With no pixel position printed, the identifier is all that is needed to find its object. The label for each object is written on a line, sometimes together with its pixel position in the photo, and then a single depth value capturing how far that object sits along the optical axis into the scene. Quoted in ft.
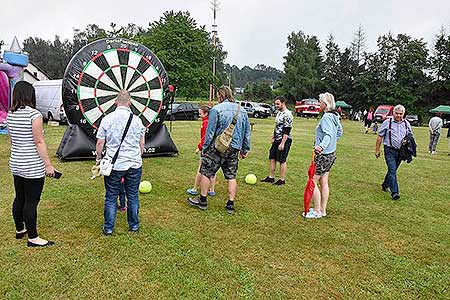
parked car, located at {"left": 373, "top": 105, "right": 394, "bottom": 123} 97.57
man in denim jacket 16.38
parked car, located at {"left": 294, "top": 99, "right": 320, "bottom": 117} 118.21
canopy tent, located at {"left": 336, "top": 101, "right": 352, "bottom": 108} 139.80
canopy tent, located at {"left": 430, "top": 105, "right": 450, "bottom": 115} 116.32
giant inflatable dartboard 25.29
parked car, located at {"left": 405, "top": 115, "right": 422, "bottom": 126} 121.29
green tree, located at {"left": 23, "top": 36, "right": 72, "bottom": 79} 209.77
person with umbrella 15.98
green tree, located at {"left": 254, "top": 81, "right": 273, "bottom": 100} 182.39
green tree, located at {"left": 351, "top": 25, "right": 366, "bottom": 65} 172.02
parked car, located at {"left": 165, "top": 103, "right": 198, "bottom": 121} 79.82
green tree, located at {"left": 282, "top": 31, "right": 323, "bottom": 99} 165.89
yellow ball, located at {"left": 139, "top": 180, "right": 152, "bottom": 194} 19.90
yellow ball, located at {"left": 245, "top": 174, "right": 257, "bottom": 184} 22.98
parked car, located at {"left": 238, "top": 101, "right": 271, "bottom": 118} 106.50
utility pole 83.33
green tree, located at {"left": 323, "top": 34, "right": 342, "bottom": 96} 166.71
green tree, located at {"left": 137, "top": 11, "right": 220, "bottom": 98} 63.93
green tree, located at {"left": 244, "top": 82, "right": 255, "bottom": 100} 185.16
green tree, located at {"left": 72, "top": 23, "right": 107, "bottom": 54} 232.12
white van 60.34
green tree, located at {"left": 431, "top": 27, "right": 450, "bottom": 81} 144.36
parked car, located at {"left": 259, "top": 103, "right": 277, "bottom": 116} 109.99
